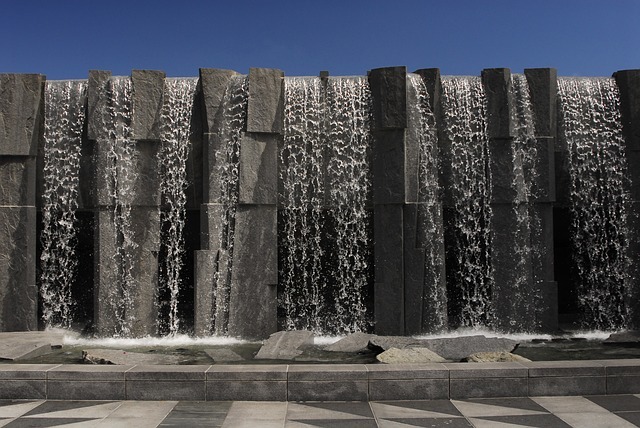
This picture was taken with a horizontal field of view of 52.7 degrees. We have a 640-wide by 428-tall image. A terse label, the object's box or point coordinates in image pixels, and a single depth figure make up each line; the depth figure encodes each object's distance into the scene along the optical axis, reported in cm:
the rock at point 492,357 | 712
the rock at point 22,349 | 795
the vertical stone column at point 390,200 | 1009
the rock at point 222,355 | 807
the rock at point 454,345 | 794
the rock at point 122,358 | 754
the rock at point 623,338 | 913
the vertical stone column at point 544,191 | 1025
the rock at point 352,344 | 859
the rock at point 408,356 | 727
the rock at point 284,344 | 824
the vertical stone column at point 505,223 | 1023
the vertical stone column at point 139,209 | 1018
